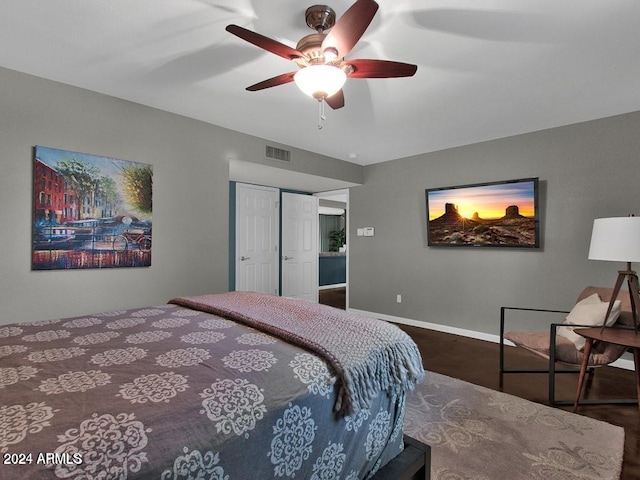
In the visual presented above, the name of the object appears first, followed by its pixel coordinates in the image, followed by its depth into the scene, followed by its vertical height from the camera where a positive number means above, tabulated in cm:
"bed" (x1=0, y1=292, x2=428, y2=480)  77 -44
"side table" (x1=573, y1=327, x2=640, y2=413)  230 -66
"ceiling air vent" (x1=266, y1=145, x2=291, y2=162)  421 +115
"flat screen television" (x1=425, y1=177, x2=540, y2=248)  388 +36
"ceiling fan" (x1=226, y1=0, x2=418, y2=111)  173 +105
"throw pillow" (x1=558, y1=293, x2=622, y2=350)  260 -59
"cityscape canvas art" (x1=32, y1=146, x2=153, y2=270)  264 +27
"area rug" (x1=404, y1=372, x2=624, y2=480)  183 -123
